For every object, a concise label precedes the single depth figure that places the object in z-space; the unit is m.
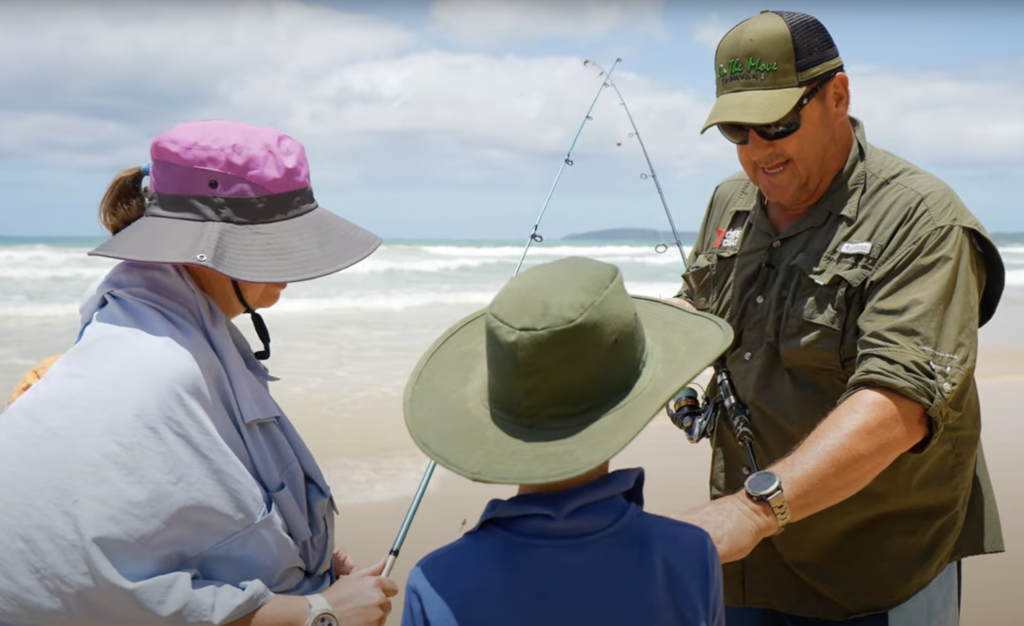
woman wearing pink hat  1.58
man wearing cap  1.93
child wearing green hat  1.34
